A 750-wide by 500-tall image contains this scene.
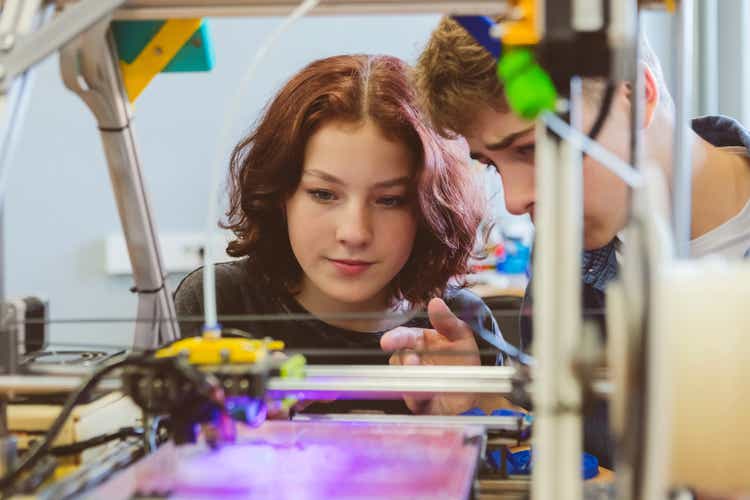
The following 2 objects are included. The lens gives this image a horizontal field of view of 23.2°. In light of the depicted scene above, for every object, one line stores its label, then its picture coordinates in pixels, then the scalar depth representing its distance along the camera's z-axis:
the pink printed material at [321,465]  1.21
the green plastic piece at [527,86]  1.04
